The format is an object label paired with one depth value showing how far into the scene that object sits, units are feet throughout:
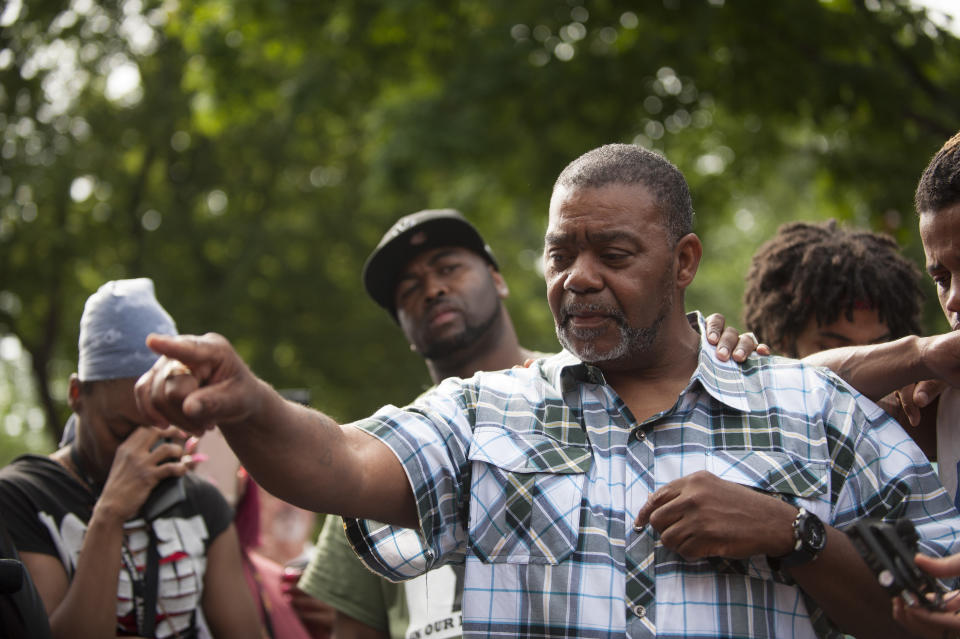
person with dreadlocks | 11.84
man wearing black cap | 13.47
